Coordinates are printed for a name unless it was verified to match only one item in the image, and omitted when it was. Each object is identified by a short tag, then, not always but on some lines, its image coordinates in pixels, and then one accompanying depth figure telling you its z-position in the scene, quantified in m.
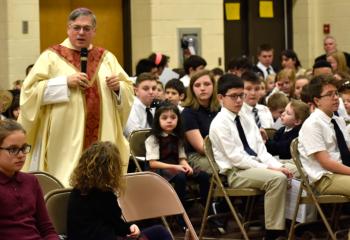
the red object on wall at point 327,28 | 15.79
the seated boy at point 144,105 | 9.26
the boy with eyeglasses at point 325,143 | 7.25
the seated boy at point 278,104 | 9.69
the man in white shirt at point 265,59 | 13.17
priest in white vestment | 6.66
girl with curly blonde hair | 5.45
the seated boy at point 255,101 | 9.23
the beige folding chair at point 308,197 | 7.22
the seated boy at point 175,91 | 9.70
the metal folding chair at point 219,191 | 7.55
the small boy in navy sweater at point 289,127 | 8.34
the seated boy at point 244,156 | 7.53
